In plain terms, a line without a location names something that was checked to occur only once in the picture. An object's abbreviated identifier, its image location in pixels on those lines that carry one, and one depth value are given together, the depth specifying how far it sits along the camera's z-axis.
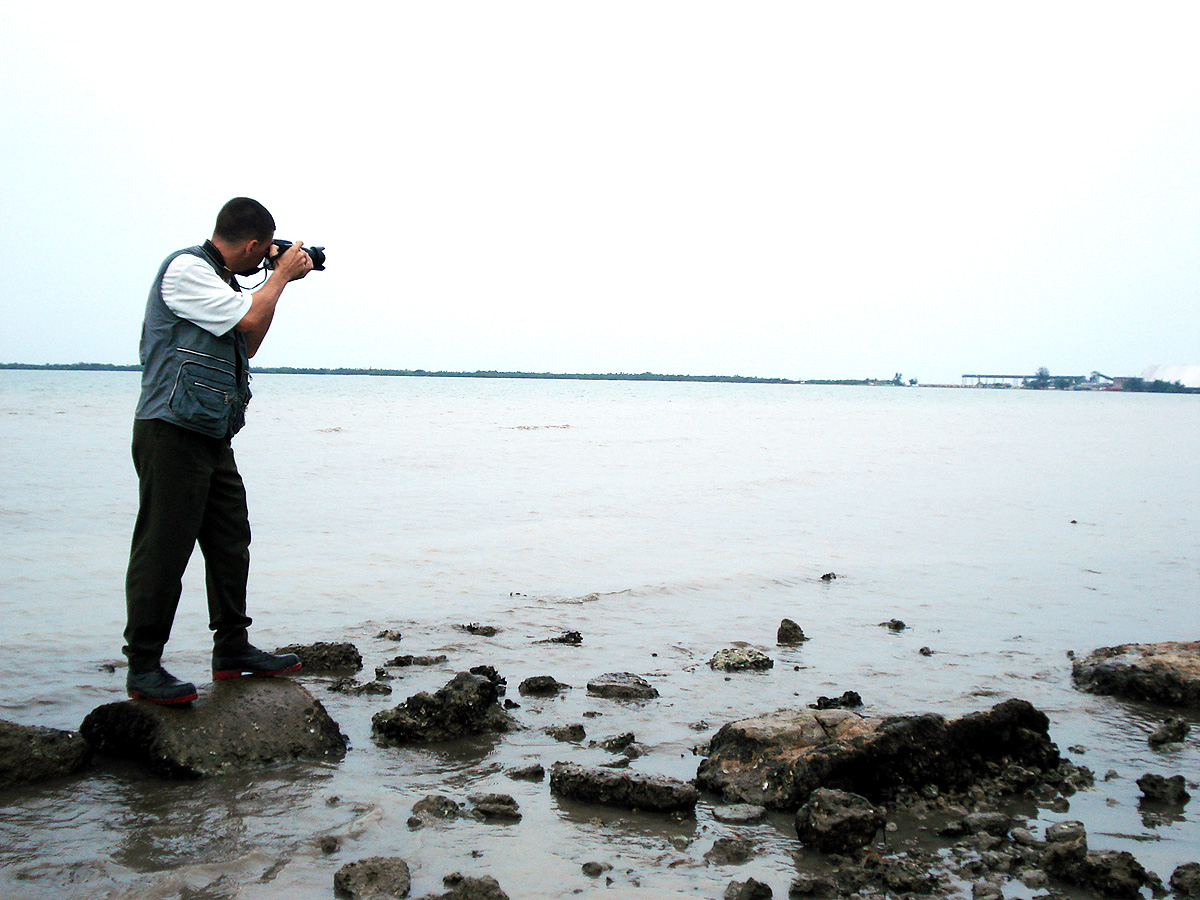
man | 3.96
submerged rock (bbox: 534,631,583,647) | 6.43
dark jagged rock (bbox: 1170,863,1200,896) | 3.06
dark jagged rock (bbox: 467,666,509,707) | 5.23
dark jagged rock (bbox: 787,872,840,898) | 3.06
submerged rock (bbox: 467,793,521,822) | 3.57
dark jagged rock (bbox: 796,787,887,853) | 3.35
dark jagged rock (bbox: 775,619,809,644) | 6.56
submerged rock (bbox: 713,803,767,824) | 3.64
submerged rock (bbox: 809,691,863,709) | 4.94
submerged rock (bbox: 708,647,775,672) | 5.82
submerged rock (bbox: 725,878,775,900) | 2.99
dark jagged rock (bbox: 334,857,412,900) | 2.95
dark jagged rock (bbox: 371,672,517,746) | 4.44
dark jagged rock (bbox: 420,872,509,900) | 2.92
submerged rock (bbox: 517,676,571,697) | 5.23
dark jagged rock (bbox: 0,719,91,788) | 3.76
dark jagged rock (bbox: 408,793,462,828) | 3.53
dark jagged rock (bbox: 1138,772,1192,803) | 3.84
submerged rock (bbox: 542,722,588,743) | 4.50
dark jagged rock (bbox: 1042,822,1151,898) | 3.07
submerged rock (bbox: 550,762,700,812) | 3.68
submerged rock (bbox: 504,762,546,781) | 3.99
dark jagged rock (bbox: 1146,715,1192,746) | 4.60
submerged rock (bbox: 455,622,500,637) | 6.66
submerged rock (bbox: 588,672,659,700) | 5.18
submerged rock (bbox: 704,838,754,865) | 3.29
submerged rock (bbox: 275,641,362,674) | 5.69
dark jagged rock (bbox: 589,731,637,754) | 4.35
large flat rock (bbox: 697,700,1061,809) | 3.82
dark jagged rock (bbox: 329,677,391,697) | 5.17
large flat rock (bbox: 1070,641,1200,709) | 5.29
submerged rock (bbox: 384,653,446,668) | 5.77
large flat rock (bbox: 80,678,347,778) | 3.95
